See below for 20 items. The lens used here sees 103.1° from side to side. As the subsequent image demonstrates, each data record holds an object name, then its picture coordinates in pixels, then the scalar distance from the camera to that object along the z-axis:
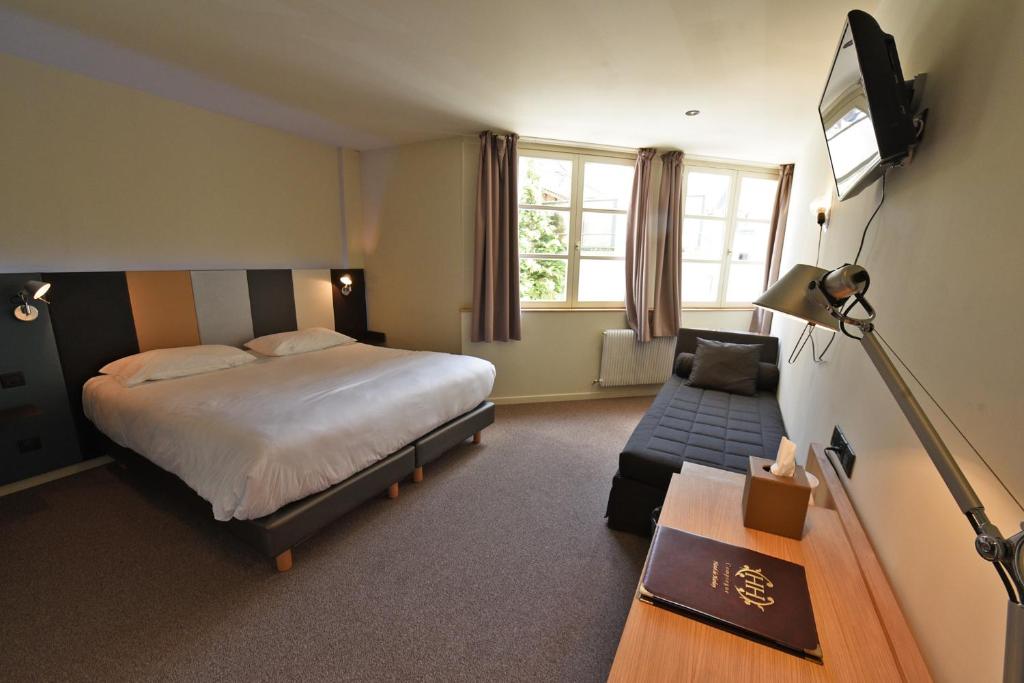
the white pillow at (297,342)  3.31
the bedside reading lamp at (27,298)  2.29
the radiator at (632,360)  4.20
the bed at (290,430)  1.77
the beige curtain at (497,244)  3.62
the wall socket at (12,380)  2.31
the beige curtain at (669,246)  3.96
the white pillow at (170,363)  2.53
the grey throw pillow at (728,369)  3.11
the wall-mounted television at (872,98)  1.07
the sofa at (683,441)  2.04
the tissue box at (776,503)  1.09
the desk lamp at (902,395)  0.38
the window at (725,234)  4.30
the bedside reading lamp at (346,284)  4.13
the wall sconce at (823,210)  2.31
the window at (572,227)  3.98
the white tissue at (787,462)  1.13
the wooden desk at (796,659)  0.76
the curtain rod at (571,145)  3.78
